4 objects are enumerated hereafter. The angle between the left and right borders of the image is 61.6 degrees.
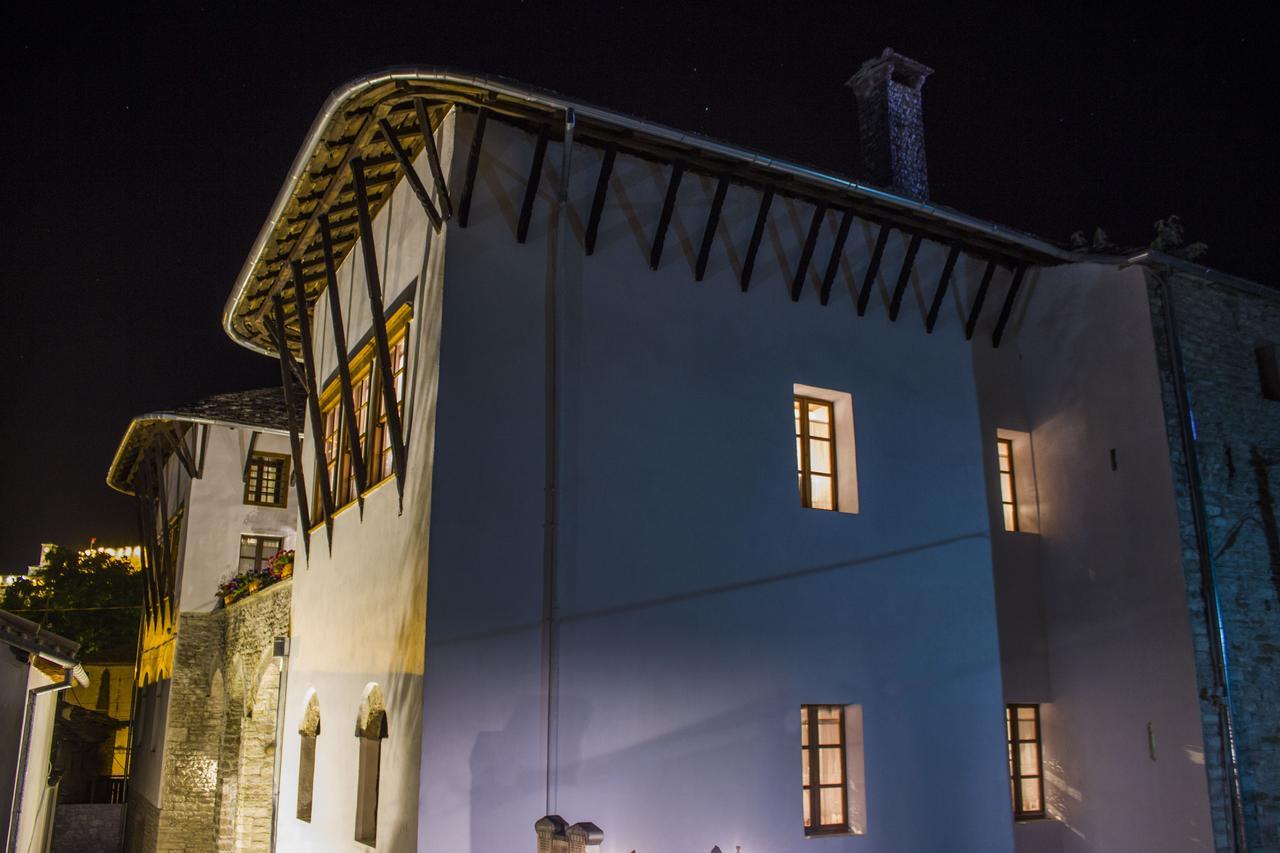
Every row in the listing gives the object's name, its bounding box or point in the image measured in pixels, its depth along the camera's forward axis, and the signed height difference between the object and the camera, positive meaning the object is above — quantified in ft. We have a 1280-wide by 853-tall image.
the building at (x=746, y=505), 27.78 +6.90
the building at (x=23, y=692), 34.09 +1.57
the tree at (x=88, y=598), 127.34 +16.82
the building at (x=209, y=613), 55.67 +7.14
